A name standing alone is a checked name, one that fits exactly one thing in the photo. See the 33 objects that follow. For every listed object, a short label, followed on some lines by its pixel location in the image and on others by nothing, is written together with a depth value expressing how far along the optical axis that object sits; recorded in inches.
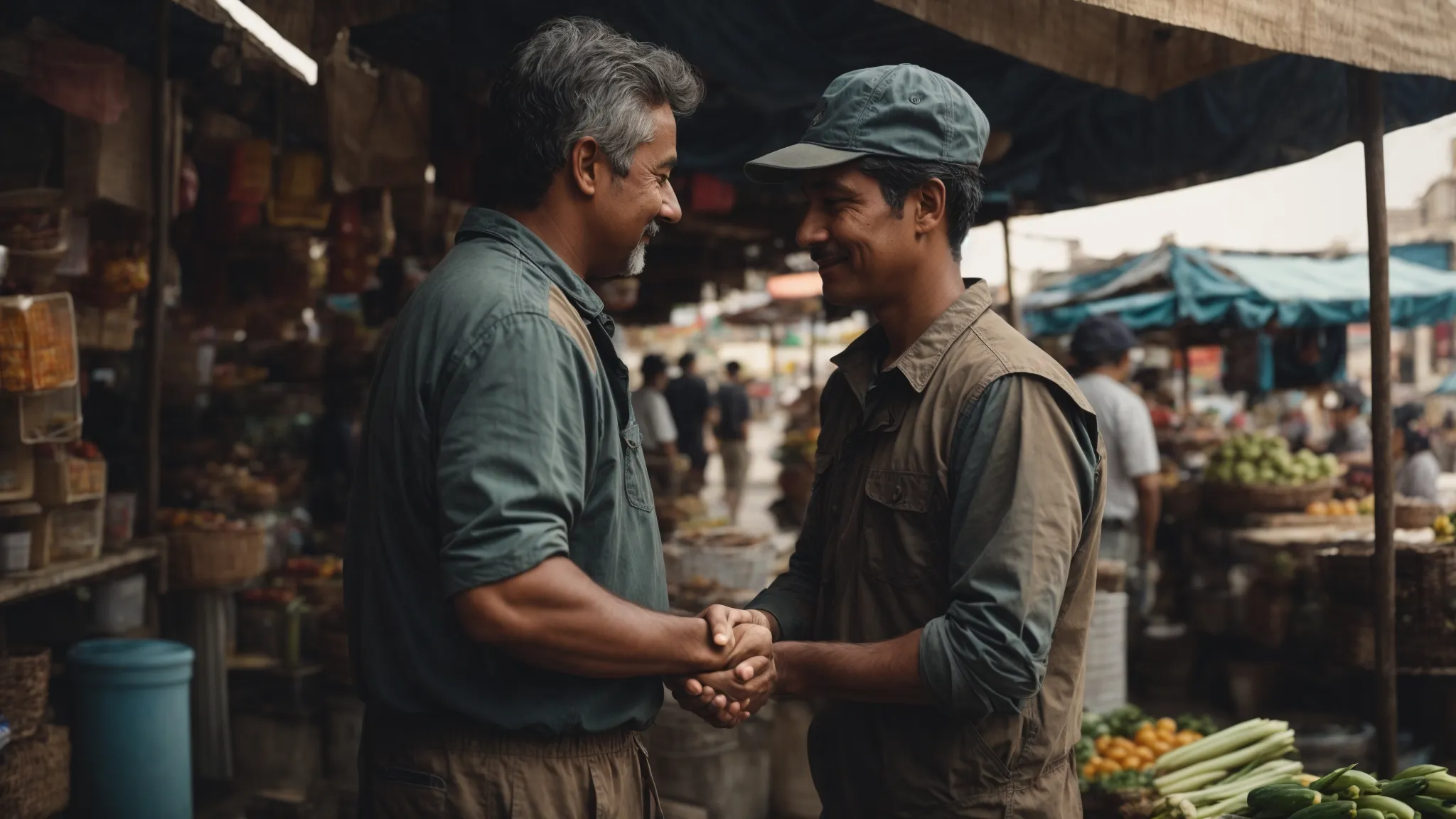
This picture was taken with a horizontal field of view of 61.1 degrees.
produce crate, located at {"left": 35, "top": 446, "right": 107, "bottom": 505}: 189.6
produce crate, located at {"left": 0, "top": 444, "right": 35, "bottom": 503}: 183.3
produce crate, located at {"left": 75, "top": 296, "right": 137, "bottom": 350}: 216.5
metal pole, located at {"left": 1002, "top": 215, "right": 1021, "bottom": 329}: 307.6
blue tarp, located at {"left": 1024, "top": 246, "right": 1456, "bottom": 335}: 452.4
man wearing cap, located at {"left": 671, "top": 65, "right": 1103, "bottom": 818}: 82.4
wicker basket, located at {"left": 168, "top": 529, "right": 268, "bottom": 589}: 229.3
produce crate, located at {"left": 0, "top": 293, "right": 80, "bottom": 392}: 170.6
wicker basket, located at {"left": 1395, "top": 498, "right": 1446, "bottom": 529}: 313.3
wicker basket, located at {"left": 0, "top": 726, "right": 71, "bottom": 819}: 167.8
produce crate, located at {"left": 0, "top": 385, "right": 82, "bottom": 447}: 181.8
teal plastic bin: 189.8
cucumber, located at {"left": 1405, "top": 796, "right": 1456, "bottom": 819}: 124.4
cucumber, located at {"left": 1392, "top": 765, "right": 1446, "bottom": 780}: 128.6
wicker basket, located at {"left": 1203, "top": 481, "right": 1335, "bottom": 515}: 350.0
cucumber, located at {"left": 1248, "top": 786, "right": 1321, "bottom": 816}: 127.7
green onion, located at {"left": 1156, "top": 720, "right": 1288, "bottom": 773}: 170.9
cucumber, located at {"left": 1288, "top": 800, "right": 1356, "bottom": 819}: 122.0
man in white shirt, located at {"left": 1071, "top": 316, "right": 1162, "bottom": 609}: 274.7
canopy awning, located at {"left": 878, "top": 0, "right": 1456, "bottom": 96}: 139.8
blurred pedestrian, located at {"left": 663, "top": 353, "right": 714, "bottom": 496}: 592.4
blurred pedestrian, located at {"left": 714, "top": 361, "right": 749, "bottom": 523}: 666.8
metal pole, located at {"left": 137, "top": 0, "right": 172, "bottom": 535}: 198.8
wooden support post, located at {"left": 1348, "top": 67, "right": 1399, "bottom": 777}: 180.4
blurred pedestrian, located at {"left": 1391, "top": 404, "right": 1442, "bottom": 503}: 406.3
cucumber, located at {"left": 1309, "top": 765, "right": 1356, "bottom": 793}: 130.6
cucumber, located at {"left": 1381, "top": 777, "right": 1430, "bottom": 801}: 126.8
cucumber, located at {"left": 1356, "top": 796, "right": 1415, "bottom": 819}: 121.7
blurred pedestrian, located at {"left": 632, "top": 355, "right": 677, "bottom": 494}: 519.8
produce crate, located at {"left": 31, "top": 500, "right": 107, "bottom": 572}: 187.5
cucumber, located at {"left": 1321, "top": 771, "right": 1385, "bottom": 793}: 128.3
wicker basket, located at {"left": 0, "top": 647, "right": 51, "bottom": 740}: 170.7
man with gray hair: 72.4
